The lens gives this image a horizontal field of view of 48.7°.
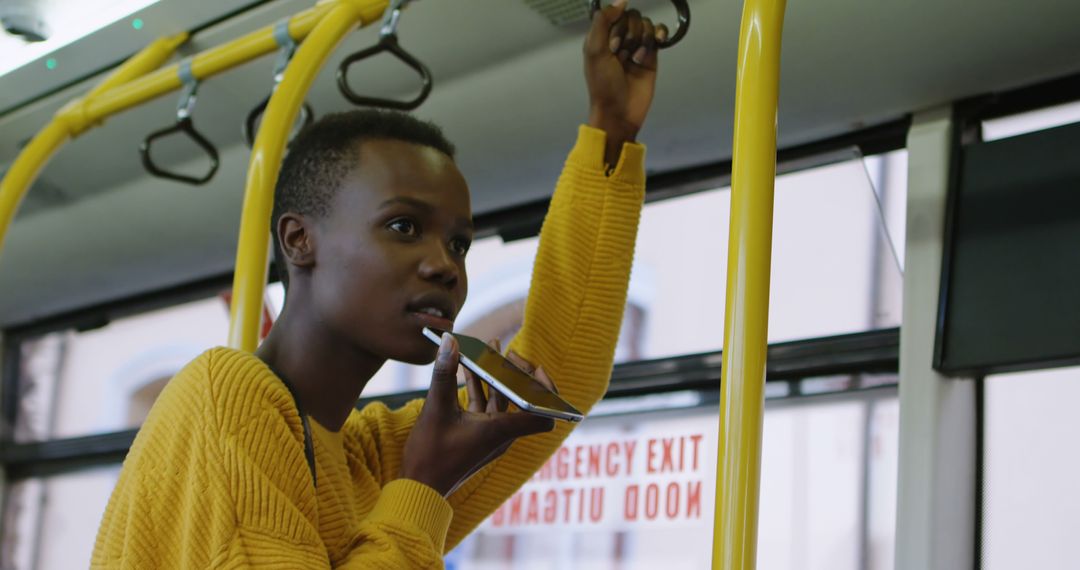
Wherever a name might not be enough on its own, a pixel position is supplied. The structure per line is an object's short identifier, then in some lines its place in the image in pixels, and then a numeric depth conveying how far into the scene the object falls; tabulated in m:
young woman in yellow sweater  1.06
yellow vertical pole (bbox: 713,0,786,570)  1.05
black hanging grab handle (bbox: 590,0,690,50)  1.35
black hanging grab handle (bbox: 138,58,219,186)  2.05
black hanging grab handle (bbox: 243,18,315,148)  1.92
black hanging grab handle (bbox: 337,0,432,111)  1.70
